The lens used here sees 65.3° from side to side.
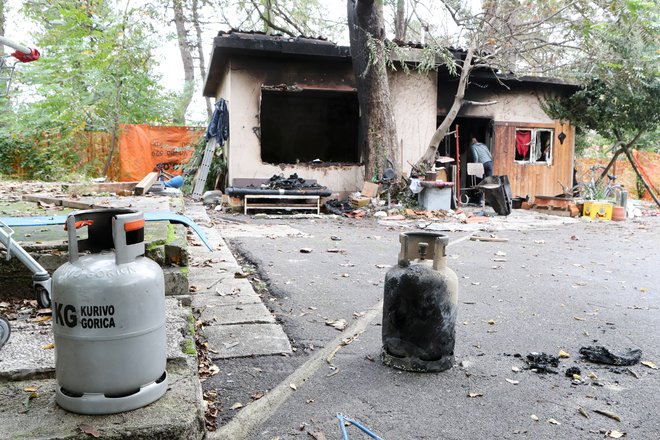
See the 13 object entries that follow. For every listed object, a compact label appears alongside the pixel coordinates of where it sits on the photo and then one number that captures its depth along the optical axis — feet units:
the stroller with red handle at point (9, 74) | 7.25
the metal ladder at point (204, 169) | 44.24
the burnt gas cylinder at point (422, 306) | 9.25
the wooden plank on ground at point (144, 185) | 28.94
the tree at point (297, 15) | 58.18
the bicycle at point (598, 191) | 41.32
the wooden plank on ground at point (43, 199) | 19.94
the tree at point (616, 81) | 41.50
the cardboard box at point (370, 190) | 39.88
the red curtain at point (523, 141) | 49.90
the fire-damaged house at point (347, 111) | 41.01
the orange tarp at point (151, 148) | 54.19
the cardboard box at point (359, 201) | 38.60
